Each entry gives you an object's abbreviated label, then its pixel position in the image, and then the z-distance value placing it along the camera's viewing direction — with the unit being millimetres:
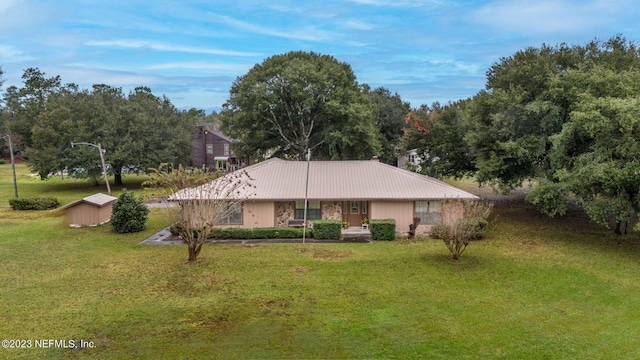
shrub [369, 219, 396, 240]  21156
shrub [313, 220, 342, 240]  21359
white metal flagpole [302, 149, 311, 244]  21056
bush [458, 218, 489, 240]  16266
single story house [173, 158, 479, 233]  22484
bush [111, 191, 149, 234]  22781
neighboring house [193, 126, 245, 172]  57531
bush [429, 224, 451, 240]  16538
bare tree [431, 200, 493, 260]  16359
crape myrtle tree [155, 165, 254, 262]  16828
